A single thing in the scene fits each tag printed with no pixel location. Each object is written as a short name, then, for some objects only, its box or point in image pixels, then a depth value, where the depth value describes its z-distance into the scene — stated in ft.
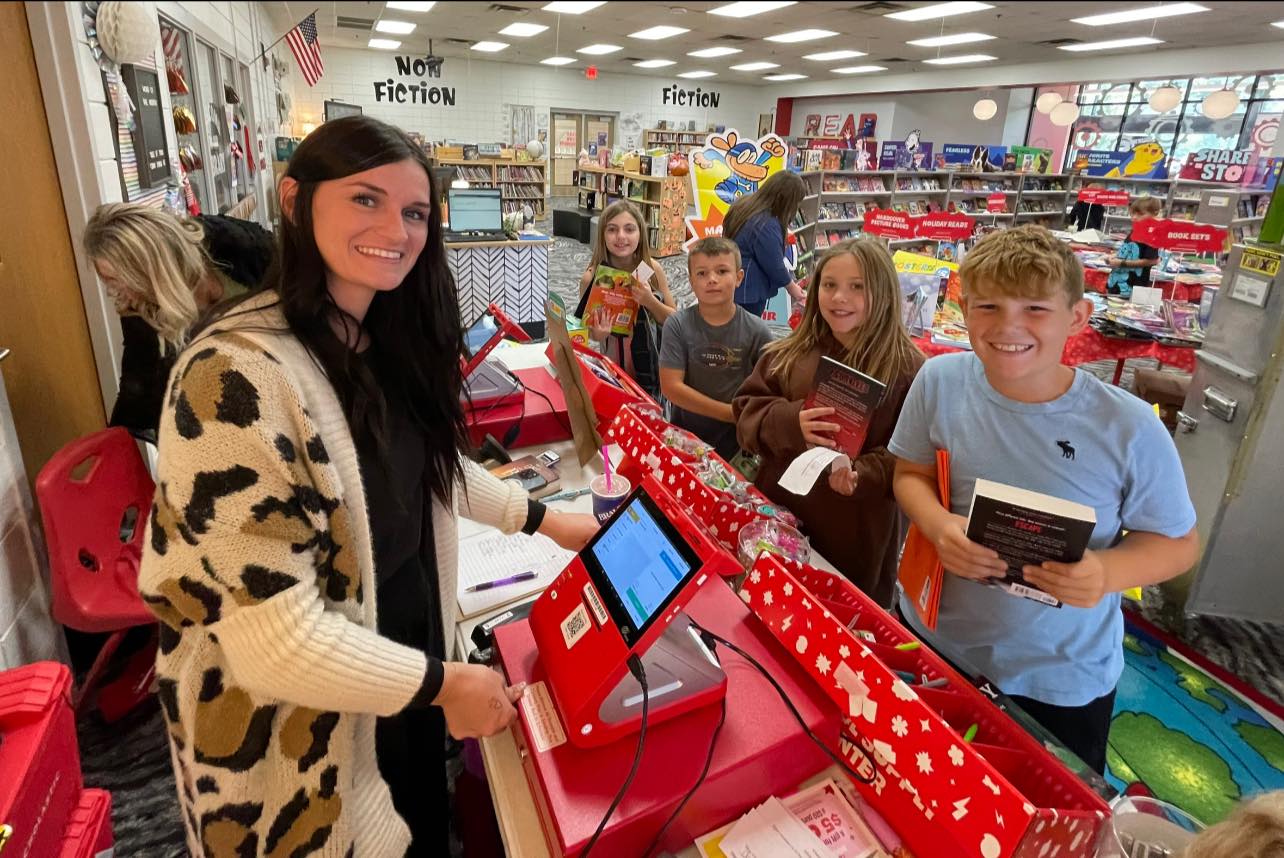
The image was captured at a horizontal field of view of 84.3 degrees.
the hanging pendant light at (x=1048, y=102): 25.30
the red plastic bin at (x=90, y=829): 4.32
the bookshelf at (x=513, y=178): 36.76
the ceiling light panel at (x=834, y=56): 28.21
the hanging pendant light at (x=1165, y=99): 24.67
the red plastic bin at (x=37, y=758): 3.72
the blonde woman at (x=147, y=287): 6.77
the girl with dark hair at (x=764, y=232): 13.03
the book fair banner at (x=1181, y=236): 20.33
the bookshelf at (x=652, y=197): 34.60
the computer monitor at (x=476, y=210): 21.52
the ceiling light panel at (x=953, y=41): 23.12
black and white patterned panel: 21.54
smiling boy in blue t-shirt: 4.18
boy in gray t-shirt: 8.66
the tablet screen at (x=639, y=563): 3.35
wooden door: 6.70
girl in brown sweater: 6.49
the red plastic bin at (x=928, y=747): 2.91
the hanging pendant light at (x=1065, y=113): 27.07
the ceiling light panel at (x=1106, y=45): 22.63
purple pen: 5.42
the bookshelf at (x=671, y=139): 49.80
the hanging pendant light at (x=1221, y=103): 22.97
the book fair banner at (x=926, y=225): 15.44
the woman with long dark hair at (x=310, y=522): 2.86
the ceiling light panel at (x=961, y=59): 32.40
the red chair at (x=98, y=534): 6.28
